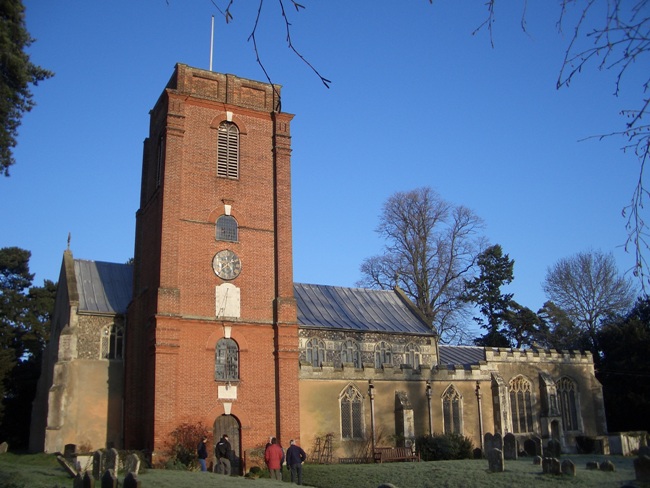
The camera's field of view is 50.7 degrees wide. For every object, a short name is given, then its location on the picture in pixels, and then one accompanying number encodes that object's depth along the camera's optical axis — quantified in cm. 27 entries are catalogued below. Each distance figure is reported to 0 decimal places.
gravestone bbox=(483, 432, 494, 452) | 2703
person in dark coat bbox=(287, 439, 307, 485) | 2109
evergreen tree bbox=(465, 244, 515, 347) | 5197
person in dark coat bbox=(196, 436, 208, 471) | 2294
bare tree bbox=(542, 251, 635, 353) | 4678
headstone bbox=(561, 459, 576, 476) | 1897
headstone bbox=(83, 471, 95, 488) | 1420
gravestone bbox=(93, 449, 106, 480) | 1894
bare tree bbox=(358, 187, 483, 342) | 4450
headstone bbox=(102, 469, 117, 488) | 1412
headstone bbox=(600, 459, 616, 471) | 2125
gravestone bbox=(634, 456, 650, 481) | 1720
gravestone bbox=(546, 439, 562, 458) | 2494
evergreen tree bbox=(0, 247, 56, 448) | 3962
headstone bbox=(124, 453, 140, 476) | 1806
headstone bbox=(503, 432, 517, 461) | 2638
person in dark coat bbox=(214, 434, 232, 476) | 2267
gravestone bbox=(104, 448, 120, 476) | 1883
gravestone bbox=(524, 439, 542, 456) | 2788
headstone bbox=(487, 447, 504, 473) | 2027
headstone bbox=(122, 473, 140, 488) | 1298
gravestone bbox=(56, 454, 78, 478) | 1781
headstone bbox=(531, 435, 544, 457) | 2614
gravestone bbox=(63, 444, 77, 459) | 2534
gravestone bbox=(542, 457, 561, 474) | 1903
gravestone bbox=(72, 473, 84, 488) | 1427
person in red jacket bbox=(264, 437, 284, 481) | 2162
